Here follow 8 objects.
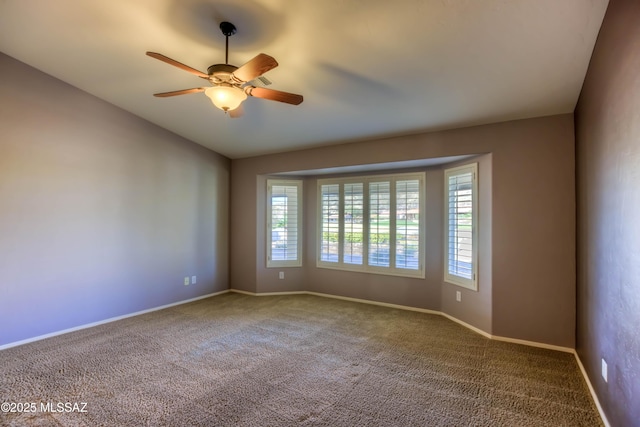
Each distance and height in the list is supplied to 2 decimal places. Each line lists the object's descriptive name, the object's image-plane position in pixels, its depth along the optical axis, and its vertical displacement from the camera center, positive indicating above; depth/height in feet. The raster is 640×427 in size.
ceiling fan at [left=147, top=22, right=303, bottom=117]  6.72 +3.34
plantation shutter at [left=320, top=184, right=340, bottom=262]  17.15 -0.24
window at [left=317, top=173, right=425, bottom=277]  14.87 -0.36
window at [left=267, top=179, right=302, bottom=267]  17.89 -0.38
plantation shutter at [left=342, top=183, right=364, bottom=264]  16.42 -0.33
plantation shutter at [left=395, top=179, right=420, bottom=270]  14.78 -0.33
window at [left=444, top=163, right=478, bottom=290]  12.37 -0.34
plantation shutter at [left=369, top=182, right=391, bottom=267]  15.60 -0.25
